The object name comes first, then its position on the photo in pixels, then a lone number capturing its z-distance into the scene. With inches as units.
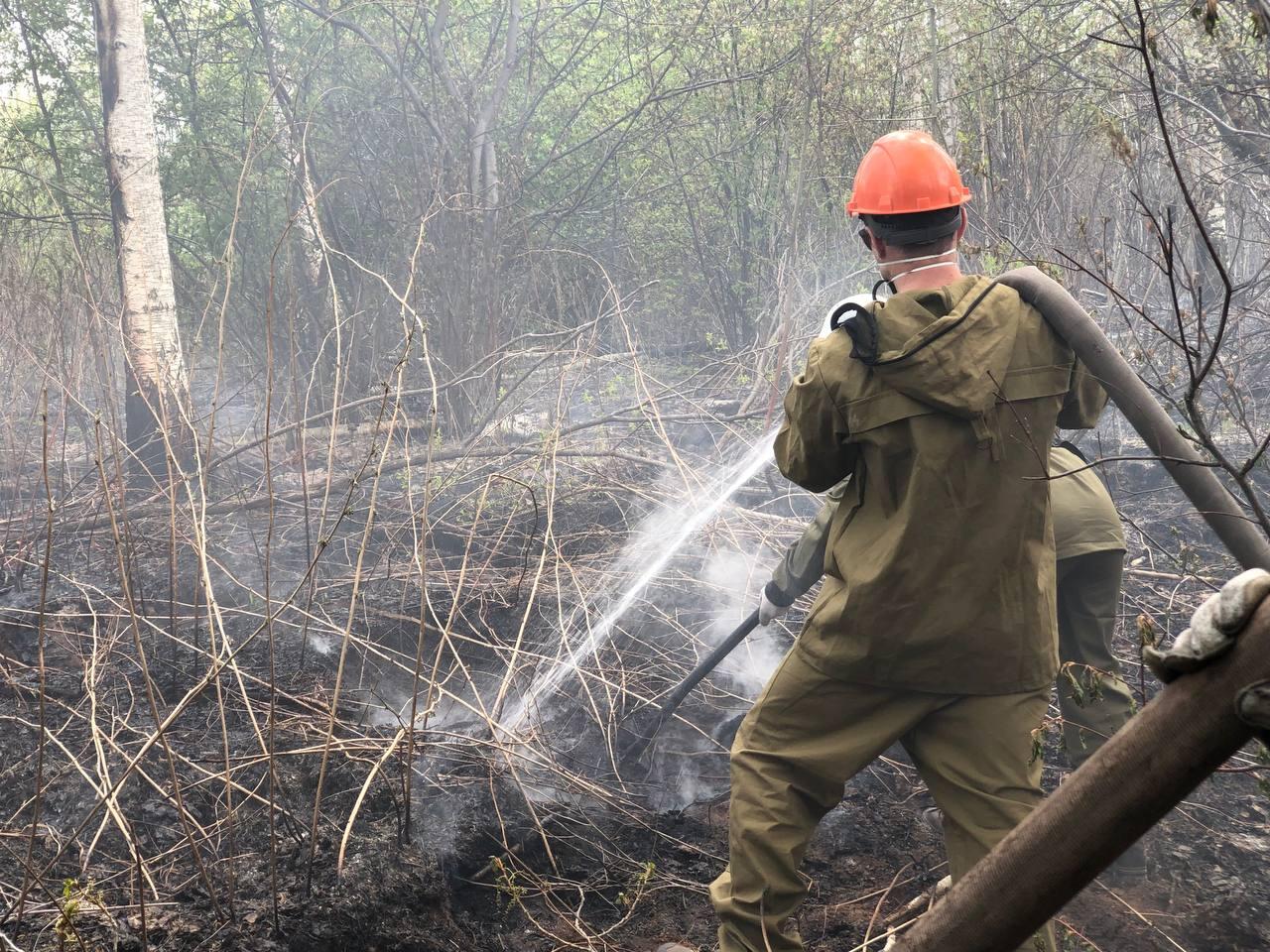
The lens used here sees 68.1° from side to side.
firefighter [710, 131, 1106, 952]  78.2
